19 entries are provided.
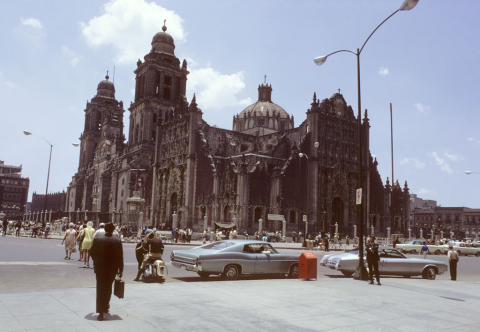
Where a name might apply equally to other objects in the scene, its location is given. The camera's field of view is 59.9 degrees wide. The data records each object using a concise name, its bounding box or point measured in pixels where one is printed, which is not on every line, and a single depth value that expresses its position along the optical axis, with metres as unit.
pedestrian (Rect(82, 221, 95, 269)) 16.33
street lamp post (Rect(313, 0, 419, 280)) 14.39
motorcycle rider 13.05
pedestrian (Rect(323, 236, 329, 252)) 36.37
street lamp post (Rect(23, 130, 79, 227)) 41.96
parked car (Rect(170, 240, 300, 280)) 13.86
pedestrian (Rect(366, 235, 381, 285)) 14.28
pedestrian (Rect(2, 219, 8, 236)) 44.47
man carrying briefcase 7.67
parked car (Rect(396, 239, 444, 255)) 37.06
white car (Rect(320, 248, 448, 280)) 16.55
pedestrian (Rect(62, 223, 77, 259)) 18.80
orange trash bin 14.36
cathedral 53.44
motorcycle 12.62
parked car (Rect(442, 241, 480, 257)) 39.47
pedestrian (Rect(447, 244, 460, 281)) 17.06
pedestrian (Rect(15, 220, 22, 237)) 43.45
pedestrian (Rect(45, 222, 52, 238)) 41.41
